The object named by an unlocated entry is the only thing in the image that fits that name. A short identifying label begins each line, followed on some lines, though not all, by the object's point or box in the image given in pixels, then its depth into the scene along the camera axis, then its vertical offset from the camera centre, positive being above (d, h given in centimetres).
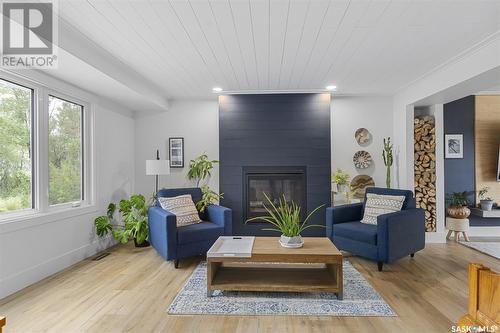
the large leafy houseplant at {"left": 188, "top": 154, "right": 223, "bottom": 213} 456 -11
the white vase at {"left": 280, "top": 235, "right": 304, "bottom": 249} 261 -74
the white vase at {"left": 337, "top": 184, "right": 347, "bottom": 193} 456 -40
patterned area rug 224 -119
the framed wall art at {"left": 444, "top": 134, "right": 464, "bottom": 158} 467 +30
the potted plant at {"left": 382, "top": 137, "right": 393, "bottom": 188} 444 +5
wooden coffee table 239 -105
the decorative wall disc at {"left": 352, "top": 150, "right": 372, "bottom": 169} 474 +8
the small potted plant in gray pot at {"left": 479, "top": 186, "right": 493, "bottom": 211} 441 -60
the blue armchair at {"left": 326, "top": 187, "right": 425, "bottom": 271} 304 -80
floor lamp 404 -3
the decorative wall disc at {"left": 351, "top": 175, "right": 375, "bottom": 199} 473 -35
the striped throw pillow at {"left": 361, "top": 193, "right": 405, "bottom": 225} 346 -54
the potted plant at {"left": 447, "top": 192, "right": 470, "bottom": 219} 428 -68
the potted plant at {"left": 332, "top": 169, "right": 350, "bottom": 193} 448 -27
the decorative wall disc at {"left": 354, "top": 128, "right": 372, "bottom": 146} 476 +47
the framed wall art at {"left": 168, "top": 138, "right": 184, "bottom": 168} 494 +23
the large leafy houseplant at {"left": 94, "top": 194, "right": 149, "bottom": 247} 378 -80
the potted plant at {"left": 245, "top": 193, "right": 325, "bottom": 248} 262 -65
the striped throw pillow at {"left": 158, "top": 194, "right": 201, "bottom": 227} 358 -57
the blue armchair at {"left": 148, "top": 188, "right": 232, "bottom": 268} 315 -81
